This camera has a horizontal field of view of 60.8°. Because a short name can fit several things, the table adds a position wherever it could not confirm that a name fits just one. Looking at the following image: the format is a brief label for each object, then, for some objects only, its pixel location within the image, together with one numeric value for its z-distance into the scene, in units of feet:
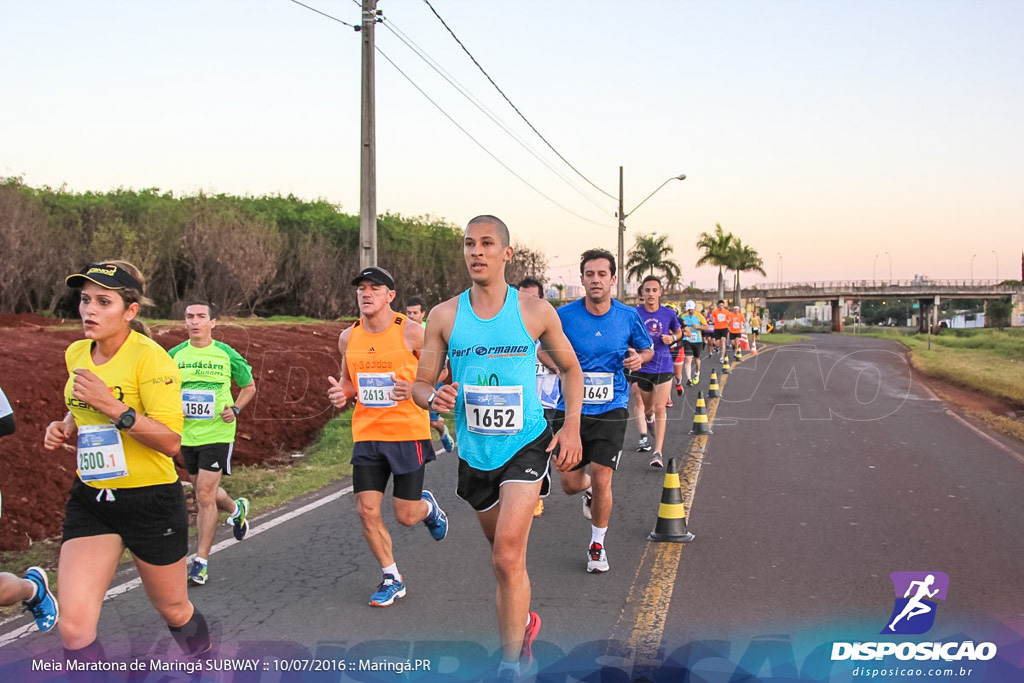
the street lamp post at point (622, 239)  129.90
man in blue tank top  14.57
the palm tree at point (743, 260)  238.48
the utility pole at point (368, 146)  42.55
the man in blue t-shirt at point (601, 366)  21.04
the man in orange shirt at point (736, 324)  99.45
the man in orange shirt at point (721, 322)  88.79
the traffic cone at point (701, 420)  43.62
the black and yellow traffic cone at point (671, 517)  22.76
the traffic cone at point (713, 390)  59.11
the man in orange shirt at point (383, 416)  18.52
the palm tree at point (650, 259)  204.33
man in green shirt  20.54
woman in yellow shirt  12.73
